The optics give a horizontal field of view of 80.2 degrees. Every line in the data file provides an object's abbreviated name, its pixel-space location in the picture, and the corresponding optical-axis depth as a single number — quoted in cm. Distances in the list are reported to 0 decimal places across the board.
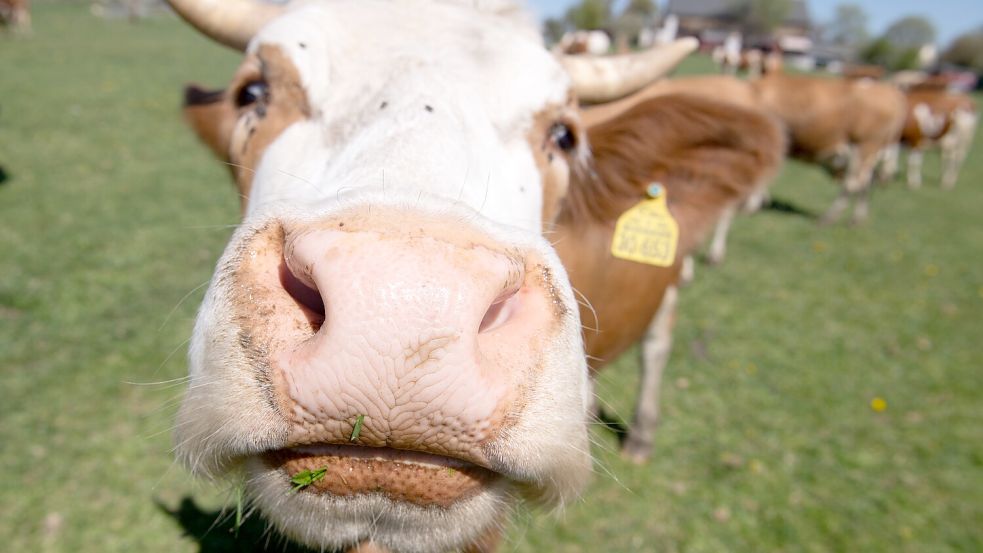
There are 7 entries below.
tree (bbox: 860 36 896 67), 5791
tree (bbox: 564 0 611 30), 4309
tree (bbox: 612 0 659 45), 4928
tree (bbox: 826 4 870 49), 8500
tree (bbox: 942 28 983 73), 5631
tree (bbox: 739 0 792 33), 6469
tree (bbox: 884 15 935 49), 7462
